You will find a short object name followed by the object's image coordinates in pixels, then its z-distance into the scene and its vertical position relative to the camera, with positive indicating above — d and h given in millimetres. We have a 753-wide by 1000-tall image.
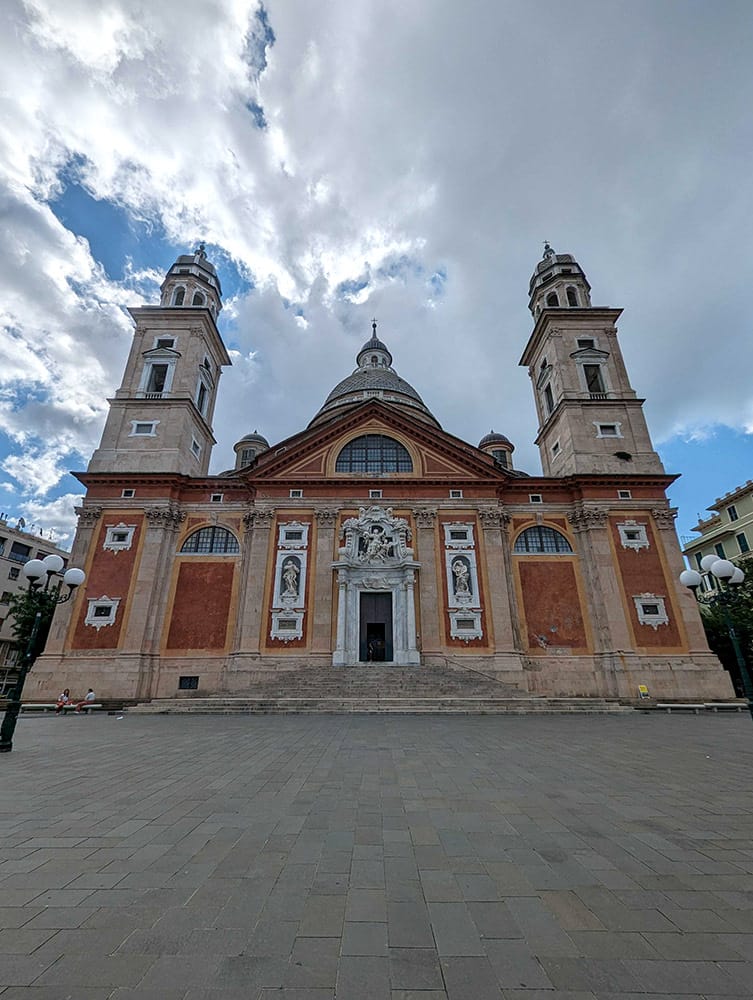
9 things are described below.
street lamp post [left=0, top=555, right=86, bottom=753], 9312 +1940
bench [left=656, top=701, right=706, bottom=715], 20031 -1380
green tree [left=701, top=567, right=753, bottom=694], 27923 +2614
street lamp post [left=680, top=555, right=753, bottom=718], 9942 +1925
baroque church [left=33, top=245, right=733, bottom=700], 23344 +5989
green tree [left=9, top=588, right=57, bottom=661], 26895 +3286
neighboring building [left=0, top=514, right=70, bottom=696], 39281 +9345
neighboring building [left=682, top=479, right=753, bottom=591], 41125 +12623
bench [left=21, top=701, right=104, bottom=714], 20000 -1235
